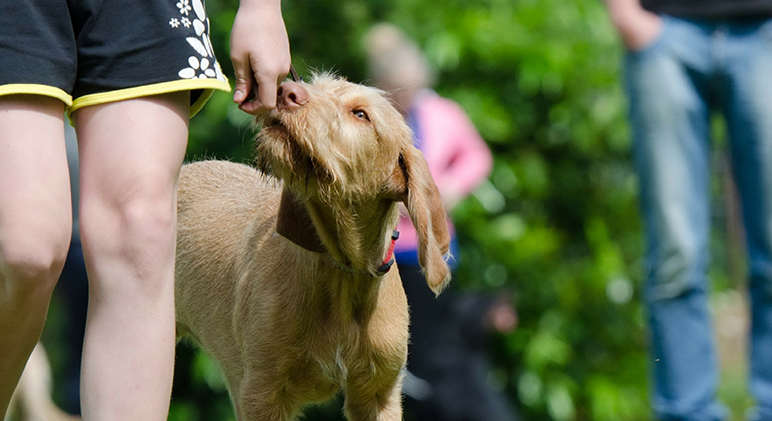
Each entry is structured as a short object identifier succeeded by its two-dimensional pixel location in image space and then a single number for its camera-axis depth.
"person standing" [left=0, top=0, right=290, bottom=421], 4.74
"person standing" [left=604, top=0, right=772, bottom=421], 8.23
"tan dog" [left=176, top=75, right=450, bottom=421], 5.82
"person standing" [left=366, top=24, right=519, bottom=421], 11.07
